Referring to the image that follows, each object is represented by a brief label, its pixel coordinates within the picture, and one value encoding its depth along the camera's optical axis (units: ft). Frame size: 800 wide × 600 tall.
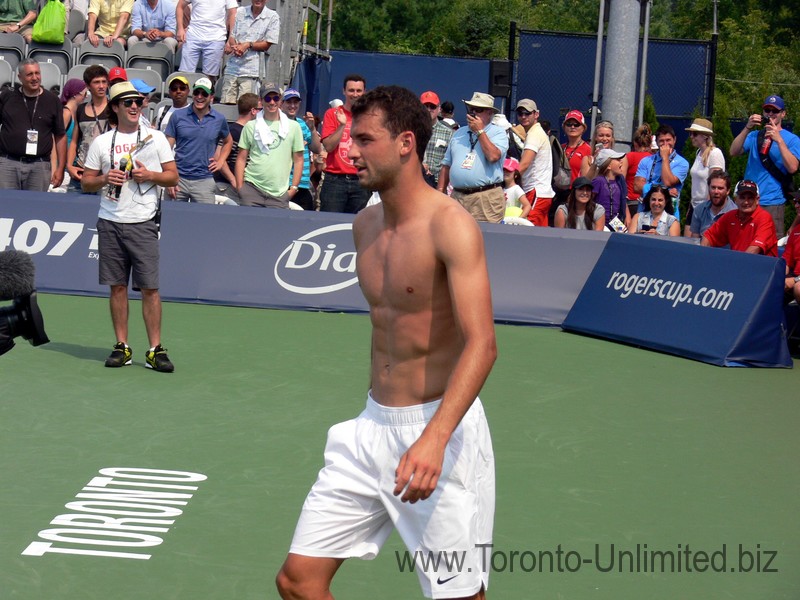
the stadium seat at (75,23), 57.31
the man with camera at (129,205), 28.43
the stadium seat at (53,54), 54.54
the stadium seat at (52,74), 52.08
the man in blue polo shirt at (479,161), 37.22
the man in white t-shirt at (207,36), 51.88
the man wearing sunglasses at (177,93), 41.58
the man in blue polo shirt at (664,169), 43.21
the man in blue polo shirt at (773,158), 39.24
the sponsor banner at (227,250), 38.34
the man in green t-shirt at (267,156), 40.86
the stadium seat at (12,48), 54.44
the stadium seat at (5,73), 51.62
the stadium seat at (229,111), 50.60
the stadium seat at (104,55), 54.03
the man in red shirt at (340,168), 41.34
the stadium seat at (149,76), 51.42
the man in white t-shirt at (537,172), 41.11
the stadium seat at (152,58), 54.13
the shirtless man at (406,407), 12.10
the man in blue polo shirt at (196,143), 40.47
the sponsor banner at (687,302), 32.86
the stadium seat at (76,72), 51.49
